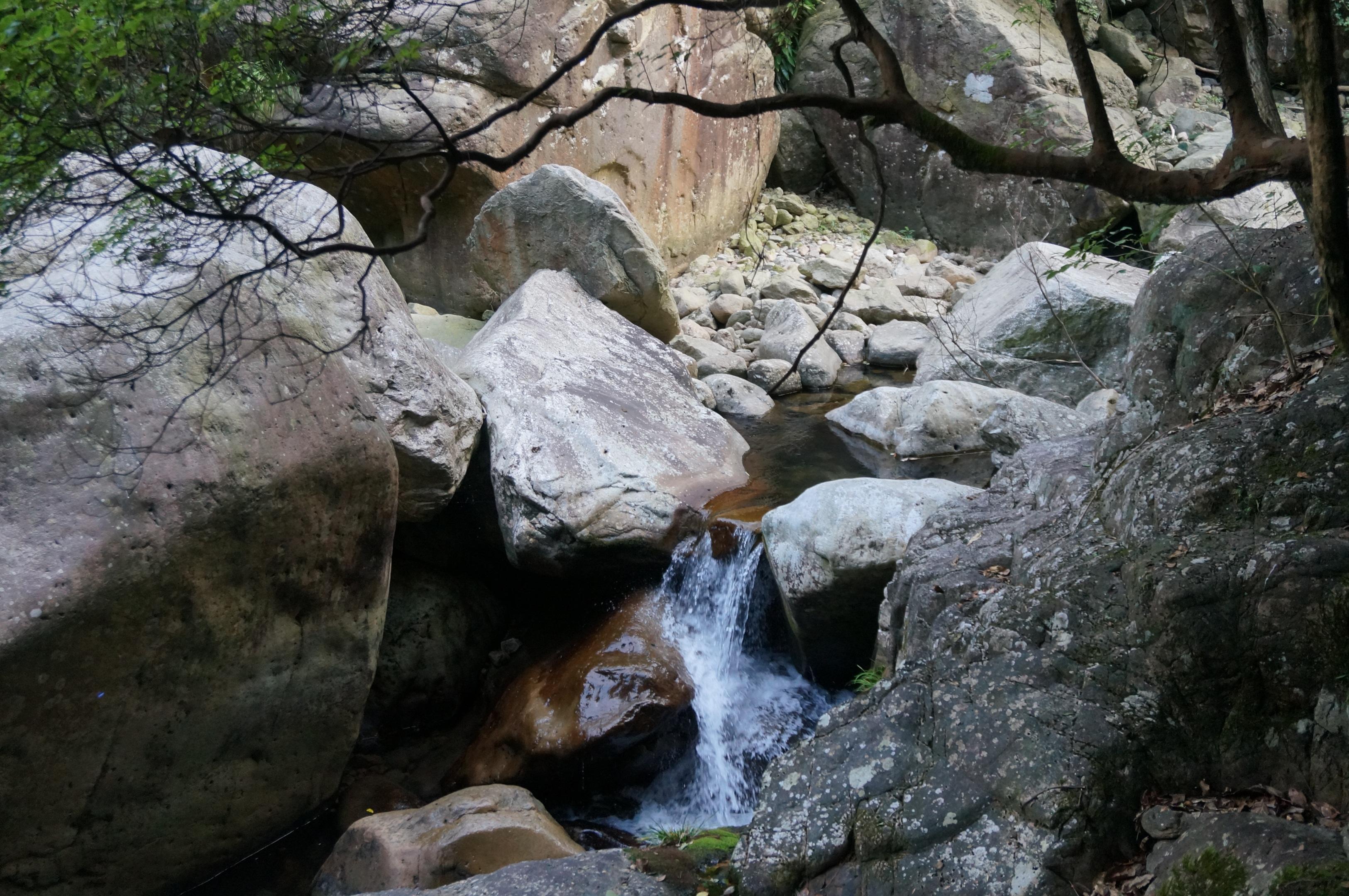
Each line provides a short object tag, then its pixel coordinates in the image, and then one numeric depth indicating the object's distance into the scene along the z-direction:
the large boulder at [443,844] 4.42
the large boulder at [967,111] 12.46
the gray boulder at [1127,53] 14.10
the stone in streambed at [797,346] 10.04
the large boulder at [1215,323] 3.81
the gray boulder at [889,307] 11.29
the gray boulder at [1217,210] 8.78
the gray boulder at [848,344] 10.80
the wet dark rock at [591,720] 5.39
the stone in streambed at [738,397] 9.20
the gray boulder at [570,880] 3.36
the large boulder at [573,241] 8.36
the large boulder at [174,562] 3.95
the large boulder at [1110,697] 2.69
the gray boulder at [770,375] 9.91
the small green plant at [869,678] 5.01
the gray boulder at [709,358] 10.02
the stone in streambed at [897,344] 10.51
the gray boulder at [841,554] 5.37
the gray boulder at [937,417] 7.86
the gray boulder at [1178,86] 13.75
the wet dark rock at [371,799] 5.37
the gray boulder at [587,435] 6.04
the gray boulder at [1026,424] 7.23
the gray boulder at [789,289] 11.53
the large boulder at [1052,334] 8.38
